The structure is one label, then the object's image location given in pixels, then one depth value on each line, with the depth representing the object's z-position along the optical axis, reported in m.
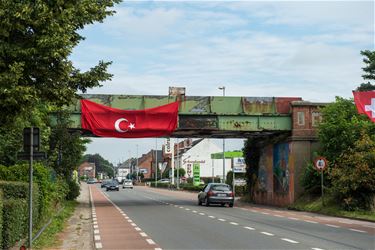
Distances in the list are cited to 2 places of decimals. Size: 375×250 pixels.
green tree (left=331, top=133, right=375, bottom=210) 27.14
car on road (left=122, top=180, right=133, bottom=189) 96.56
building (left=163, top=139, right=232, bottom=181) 122.74
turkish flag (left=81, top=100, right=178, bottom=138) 32.97
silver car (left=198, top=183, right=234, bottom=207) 34.72
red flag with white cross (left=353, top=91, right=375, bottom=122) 24.58
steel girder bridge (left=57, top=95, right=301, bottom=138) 33.75
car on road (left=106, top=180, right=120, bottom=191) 78.14
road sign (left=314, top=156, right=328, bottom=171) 29.44
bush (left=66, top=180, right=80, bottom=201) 39.53
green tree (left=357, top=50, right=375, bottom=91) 51.38
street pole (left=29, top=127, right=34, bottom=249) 12.64
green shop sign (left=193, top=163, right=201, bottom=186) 78.88
